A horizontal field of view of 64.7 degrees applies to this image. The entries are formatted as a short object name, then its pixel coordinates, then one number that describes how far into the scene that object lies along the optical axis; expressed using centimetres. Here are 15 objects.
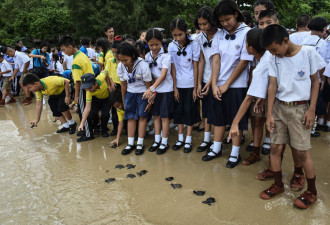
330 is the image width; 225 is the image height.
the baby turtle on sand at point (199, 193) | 260
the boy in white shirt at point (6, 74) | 815
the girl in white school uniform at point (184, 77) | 350
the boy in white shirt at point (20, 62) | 795
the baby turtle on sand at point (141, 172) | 310
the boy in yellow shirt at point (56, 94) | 450
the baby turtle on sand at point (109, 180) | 299
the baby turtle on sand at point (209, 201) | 245
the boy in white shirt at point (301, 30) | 387
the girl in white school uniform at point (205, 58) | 315
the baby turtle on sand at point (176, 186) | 277
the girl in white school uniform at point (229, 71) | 292
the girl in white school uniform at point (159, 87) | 347
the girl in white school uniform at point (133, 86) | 344
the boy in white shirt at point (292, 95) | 217
